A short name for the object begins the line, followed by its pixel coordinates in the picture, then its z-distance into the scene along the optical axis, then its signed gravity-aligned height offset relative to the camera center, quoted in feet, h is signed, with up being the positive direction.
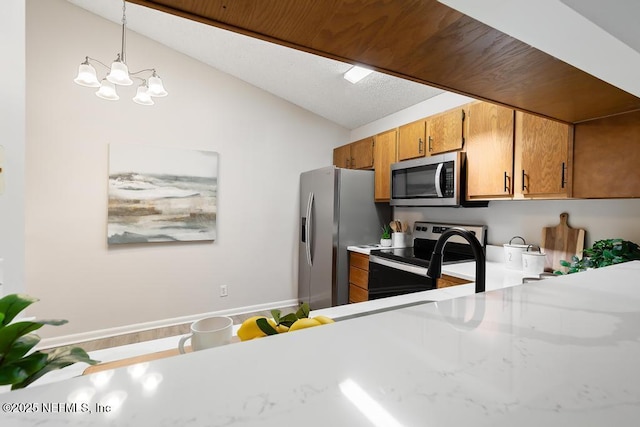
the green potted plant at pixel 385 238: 10.54 -1.03
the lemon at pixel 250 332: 2.22 -0.95
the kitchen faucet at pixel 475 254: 3.27 -0.52
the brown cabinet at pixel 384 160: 10.04 +1.79
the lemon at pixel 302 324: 2.03 -0.81
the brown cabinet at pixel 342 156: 12.35 +2.37
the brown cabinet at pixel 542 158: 5.52 +1.13
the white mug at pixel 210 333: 2.21 -1.00
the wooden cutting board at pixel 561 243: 6.37 -0.67
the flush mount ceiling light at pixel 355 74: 8.65 +4.15
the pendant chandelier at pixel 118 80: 6.40 +2.93
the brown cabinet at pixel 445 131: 7.77 +2.26
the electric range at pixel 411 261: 7.38 -1.38
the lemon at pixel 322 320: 2.24 -0.86
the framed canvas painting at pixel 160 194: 9.57 +0.45
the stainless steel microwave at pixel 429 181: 7.77 +0.90
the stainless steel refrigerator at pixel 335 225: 10.05 -0.54
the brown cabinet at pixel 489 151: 6.62 +1.48
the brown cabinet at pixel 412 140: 8.91 +2.26
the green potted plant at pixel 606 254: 5.05 -0.72
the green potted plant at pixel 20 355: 0.94 -0.51
